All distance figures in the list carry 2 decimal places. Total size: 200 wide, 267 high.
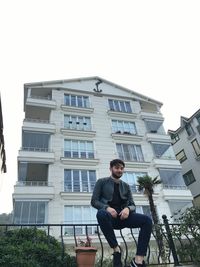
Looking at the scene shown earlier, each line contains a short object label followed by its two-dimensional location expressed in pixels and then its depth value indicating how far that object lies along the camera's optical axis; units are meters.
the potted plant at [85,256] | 4.60
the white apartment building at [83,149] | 18.92
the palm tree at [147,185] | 18.63
